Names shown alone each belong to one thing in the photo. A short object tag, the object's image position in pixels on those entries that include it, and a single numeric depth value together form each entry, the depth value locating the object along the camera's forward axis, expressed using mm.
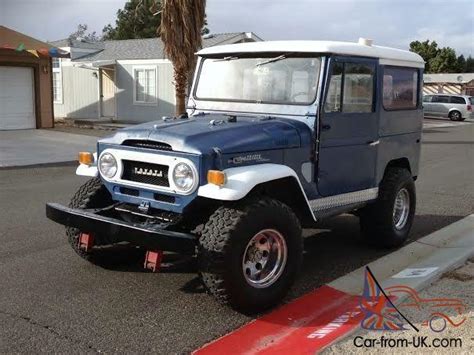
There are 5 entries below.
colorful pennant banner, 18712
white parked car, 35500
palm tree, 15156
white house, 23703
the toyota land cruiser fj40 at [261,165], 3994
